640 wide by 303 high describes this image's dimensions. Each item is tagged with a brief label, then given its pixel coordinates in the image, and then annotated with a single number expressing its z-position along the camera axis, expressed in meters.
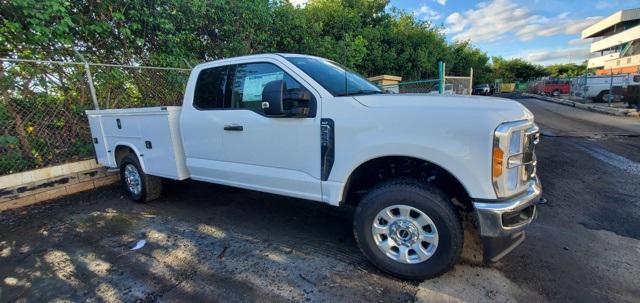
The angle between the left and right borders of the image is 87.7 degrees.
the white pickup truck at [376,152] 2.51
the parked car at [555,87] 31.65
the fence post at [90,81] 5.95
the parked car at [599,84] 19.25
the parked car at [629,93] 15.00
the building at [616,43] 45.41
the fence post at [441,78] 8.22
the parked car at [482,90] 33.56
